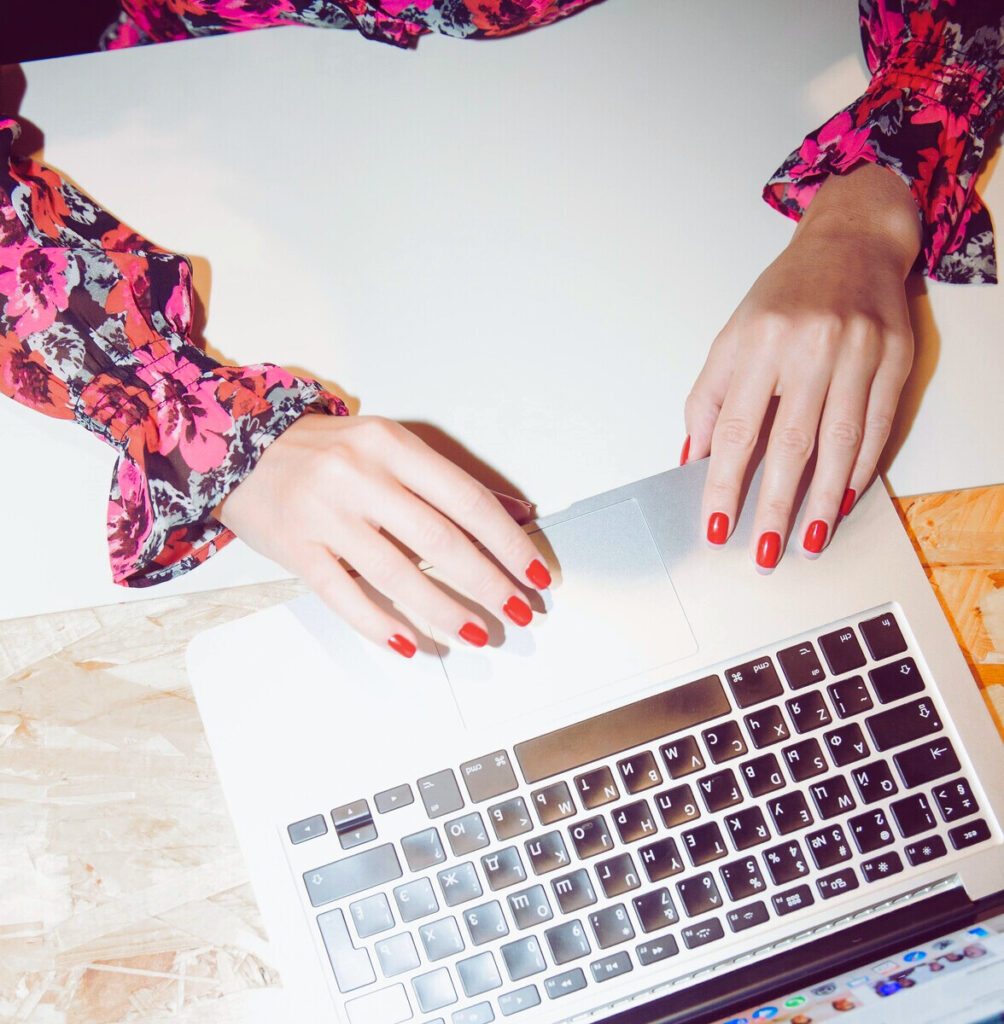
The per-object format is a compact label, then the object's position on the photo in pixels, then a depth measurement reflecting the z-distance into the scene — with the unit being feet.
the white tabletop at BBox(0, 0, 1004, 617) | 1.91
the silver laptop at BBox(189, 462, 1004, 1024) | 1.60
